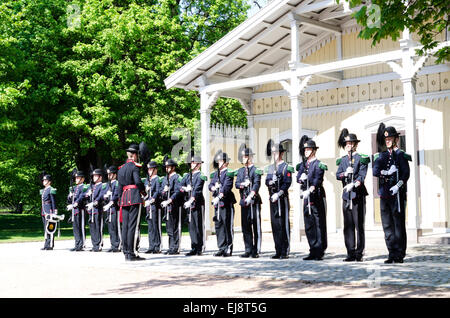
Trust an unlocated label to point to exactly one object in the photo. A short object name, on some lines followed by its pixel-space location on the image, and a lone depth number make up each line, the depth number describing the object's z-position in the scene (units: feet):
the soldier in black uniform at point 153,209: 42.88
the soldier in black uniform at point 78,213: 47.03
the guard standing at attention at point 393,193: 32.81
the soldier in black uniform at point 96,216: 46.31
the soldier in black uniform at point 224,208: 39.68
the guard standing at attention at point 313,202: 35.78
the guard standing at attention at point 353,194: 34.42
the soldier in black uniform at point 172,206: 41.91
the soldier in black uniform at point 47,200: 48.57
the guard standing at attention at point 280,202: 37.32
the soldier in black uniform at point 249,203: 38.37
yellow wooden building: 49.16
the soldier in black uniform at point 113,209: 45.03
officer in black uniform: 37.17
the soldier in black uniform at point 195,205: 41.01
